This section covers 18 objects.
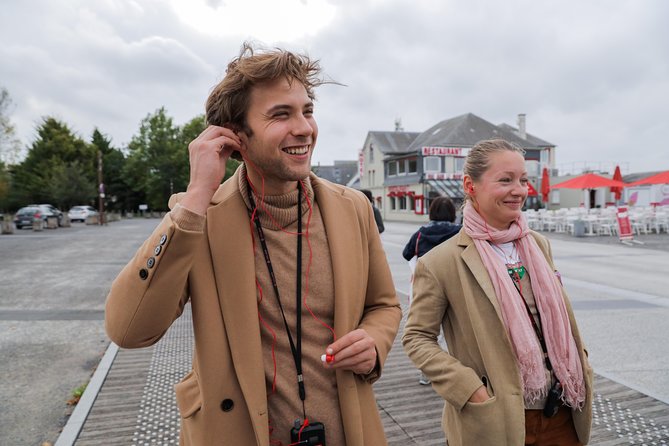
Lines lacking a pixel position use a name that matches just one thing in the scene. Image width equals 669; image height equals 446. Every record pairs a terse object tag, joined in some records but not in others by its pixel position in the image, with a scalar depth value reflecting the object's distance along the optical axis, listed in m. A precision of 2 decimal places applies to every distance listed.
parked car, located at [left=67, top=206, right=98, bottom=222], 43.31
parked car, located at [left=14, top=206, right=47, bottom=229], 32.19
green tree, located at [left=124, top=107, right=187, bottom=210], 60.12
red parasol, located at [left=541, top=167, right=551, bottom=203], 25.14
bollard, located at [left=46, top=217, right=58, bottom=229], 32.16
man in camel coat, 1.43
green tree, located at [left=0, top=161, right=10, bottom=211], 32.05
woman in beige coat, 2.03
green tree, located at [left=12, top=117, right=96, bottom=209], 46.62
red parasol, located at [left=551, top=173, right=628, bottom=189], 22.42
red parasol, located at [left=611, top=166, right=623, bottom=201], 23.56
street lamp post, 37.25
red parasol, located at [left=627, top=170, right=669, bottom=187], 19.12
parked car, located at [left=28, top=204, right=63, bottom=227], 33.34
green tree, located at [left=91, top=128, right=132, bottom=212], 65.19
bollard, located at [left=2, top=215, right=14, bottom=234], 27.20
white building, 41.19
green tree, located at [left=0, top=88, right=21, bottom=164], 25.70
